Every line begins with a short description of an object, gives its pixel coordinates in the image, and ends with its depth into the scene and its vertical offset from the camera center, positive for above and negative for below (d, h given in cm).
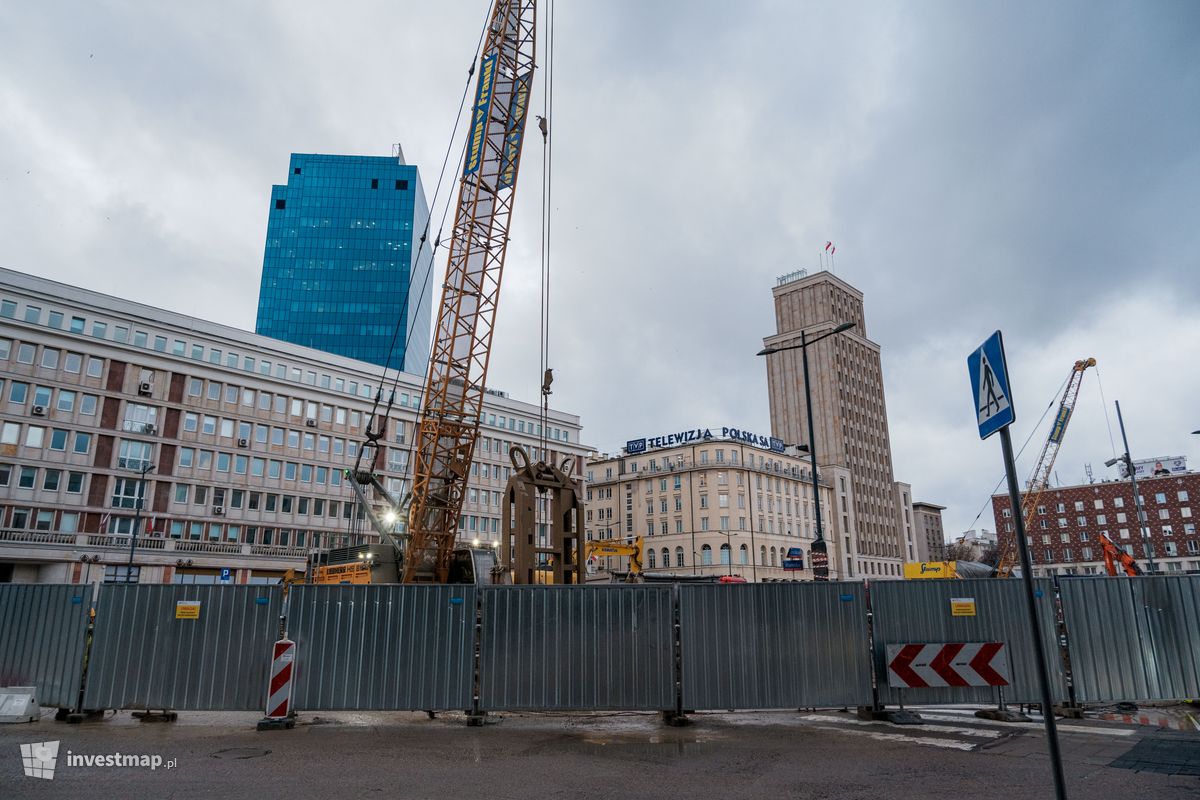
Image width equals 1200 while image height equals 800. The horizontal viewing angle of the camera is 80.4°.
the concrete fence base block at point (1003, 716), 1254 -213
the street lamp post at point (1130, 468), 3361 +620
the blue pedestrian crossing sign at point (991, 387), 559 +163
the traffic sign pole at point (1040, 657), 452 -42
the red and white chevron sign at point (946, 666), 1272 -126
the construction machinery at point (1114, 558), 2775 +138
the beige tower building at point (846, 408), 11000 +2920
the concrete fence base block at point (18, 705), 1238 -181
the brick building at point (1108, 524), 10925 +1077
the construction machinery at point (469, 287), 3072 +1341
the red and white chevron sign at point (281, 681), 1218 -140
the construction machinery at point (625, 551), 4078 +268
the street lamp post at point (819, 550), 2006 +122
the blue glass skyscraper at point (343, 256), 11781 +5641
